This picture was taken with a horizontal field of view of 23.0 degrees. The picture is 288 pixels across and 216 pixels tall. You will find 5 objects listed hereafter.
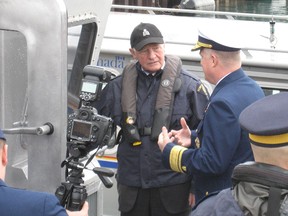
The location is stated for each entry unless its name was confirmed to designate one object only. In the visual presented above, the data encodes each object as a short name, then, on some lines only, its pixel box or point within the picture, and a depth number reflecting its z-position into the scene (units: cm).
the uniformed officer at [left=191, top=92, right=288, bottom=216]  216
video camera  356
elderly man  452
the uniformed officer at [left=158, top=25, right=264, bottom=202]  371
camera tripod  342
